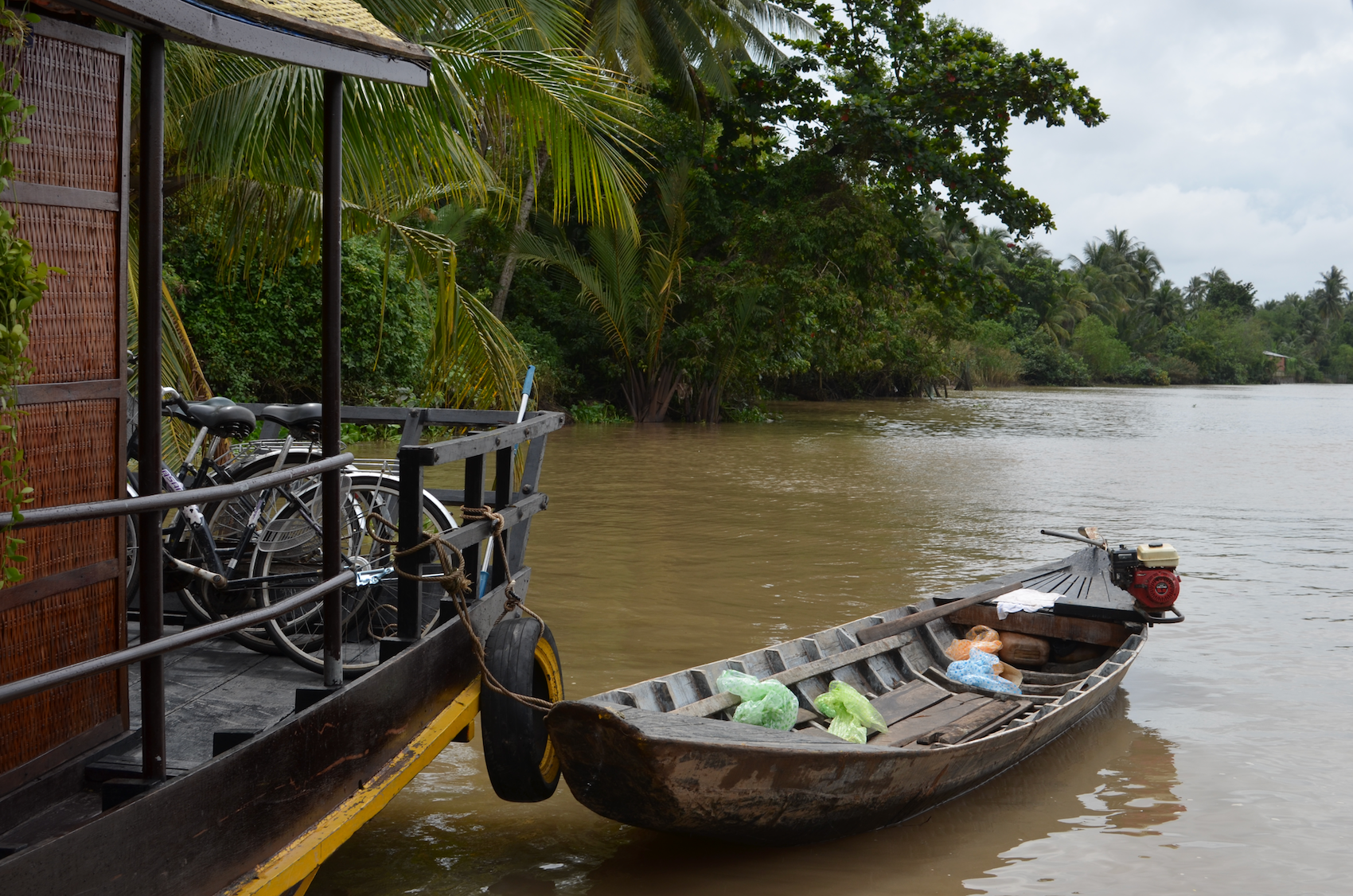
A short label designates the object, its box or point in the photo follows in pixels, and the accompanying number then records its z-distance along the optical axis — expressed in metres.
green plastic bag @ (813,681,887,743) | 5.06
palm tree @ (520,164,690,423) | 22.53
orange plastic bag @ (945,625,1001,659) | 6.55
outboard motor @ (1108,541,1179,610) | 6.61
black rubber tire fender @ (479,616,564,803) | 4.13
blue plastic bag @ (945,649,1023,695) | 5.97
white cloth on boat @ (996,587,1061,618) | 6.68
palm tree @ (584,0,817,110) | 19.31
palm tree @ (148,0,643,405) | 6.68
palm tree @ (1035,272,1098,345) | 64.50
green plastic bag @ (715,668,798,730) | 4.74
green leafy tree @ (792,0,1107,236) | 19.16
